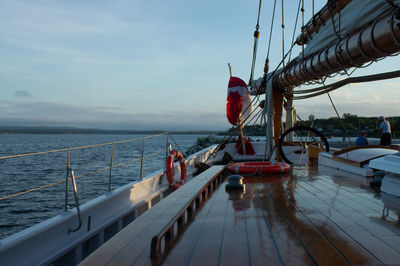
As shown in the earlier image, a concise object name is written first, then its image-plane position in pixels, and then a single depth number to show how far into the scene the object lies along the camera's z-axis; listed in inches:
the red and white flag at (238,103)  396.5
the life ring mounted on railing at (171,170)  237.3
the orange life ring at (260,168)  200.4
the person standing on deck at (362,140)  369.9
